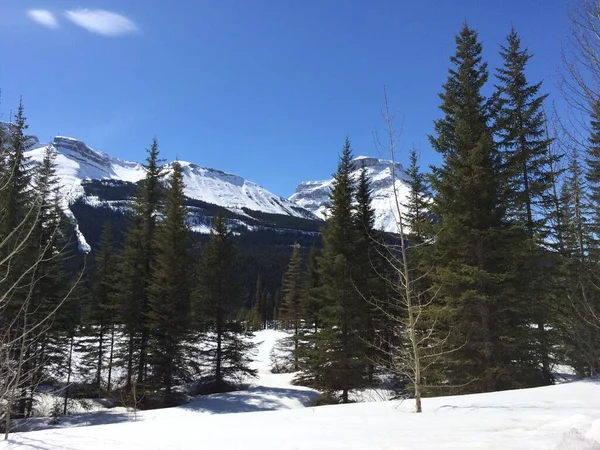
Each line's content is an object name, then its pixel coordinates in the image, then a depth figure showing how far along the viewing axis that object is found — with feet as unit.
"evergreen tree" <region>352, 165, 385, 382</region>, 63.52
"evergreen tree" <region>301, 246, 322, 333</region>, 91.20
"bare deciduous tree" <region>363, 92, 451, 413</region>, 25.48
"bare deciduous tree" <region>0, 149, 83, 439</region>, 50.10
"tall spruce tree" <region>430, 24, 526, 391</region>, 39.17
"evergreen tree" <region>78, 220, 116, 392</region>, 82.48
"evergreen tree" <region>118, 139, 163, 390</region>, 70.44
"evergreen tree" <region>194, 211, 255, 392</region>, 77.39
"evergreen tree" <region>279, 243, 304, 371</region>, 136.83
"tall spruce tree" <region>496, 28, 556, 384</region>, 42.09
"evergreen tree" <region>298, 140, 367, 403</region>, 58.29
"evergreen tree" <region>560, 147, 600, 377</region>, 37.70
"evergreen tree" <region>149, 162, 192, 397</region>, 67.41
